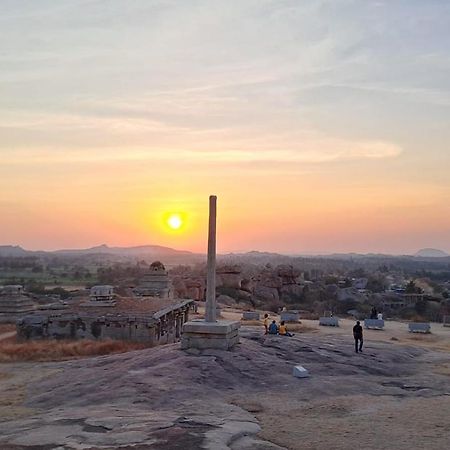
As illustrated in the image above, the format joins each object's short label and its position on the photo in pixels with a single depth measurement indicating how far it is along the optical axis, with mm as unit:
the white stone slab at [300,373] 16500
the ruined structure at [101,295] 30238
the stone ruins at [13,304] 33938
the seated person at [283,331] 22584
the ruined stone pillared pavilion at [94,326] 25859
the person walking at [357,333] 20422
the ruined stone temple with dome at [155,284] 38000
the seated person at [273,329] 22641
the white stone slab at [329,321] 35156
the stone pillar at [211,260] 19172
